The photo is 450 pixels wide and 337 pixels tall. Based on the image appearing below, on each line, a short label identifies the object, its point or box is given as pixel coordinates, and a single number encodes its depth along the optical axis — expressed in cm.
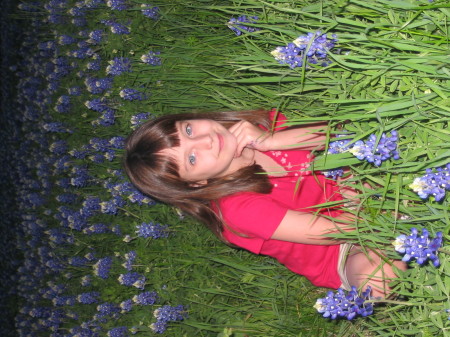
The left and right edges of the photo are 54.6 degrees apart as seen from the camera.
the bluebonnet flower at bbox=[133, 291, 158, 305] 245
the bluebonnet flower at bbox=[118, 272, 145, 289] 251
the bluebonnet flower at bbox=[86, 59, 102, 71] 295
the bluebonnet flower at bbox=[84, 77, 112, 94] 280
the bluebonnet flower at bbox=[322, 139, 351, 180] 125
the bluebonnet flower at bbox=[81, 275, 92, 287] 298
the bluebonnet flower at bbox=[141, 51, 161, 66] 248
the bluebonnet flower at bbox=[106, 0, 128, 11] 261
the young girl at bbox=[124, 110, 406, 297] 175
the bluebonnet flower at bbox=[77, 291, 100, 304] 290
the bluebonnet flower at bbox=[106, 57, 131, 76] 262
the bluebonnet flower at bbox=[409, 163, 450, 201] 105
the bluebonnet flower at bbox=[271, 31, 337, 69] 118
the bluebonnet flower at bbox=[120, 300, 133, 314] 260
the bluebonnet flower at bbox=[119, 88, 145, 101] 263
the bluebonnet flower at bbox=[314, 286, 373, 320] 125
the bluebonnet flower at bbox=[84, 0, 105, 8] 293
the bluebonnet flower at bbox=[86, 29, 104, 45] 279
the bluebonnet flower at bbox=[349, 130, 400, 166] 110
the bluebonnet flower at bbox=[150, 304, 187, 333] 236
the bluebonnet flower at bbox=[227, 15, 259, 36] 168
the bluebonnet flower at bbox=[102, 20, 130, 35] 262
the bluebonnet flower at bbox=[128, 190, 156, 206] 263
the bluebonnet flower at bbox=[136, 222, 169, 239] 251
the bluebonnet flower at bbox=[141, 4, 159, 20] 245
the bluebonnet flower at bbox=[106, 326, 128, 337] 261
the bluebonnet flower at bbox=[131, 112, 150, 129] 256
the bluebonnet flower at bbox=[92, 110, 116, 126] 279
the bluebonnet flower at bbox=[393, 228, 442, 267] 105
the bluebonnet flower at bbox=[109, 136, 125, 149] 277
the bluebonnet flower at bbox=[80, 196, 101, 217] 298
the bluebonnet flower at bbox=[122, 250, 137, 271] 261
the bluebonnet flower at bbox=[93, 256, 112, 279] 277
